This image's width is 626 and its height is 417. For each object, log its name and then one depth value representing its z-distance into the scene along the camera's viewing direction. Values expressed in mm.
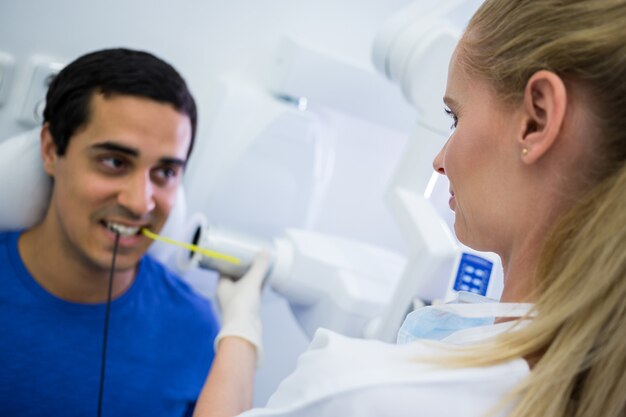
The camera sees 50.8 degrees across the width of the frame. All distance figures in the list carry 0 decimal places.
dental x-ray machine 1326
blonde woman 620
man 1344
